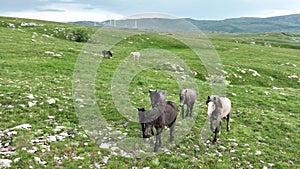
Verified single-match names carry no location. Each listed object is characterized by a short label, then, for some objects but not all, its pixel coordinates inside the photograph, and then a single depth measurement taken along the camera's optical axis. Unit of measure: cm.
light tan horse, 1312
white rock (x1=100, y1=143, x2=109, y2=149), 1122
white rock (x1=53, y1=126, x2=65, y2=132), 1183
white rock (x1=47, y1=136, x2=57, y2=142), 1079
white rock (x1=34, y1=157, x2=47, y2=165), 917
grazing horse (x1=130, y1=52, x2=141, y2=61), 3715
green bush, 5870
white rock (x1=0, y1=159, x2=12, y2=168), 863
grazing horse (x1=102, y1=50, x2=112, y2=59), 3806
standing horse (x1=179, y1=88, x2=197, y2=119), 1655
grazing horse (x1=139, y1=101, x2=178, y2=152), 1011
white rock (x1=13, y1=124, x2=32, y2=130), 1136
